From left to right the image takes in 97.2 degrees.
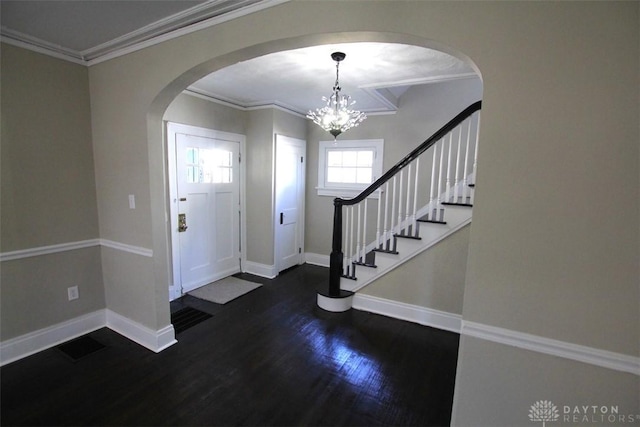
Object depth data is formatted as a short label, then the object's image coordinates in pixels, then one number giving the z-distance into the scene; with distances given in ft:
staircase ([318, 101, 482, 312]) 9.27
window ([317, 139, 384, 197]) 14.60
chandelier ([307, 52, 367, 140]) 9.32
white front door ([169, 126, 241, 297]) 11.41
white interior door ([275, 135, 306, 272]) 14.08
